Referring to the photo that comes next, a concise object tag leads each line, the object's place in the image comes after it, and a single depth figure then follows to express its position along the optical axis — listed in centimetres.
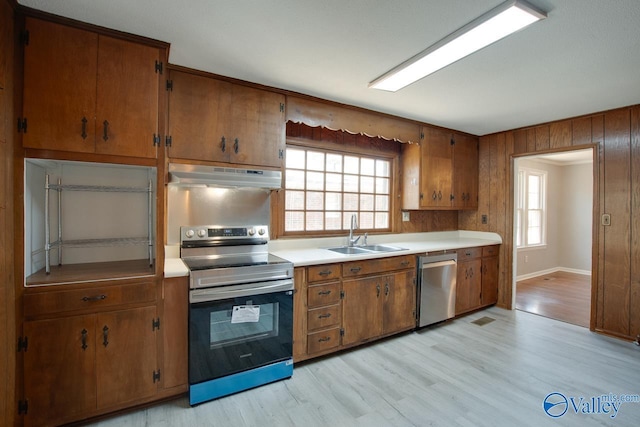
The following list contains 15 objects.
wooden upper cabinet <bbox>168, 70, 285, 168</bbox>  231
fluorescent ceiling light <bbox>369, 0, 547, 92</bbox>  160
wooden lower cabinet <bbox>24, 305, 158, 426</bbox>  171
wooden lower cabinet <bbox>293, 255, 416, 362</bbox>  252
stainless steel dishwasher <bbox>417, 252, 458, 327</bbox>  324
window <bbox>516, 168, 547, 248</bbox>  567
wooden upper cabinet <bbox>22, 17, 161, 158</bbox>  169
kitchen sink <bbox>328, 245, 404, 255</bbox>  328
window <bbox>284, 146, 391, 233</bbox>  320
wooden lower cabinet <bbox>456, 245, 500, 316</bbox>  367
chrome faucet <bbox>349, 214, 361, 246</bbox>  338
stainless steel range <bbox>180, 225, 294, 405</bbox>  205
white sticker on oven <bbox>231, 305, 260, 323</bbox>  215
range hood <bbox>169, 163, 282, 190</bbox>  222
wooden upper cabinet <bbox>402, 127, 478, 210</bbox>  378
